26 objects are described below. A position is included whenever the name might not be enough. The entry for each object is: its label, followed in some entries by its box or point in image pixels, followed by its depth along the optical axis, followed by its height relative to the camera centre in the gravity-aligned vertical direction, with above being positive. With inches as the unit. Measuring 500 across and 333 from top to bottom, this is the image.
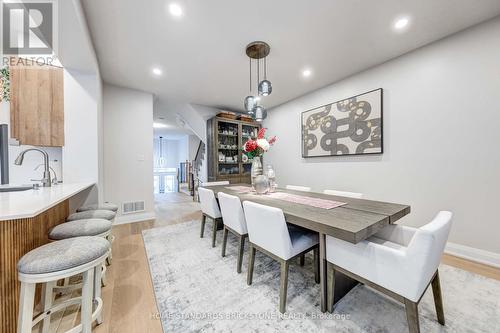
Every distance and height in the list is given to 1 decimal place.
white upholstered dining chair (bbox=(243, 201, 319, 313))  51.7 -23.5
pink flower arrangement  86.0 +9.6
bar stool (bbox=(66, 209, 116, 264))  65.4 -17.4
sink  63.3 -6.9
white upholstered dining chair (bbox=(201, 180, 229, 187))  132.1 -12.4
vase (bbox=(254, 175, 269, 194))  89.1 -8.8
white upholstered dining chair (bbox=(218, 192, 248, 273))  70.1 -20.4
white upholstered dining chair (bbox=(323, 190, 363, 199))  81.7 -13.3
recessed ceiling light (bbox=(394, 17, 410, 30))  72.9 +58.2
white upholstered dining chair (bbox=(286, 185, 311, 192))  102.3 -13.2
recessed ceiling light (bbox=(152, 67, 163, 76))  108.8 +58.5
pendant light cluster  86.1 +38.1
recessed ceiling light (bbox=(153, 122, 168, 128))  248.7 +58.7
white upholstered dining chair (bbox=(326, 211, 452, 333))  36.0 -22.7
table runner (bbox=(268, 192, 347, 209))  63.0 -13.6
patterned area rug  47.3 -41.4
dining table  41.7 -13.9
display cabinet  165.8 +16.8
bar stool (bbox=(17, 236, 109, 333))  33.4 -19.1
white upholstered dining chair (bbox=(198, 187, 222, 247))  91.6 -20.5
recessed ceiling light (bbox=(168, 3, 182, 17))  65.7 +58.3
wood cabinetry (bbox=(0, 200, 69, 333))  38.0 -20.6
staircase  216.2 -7.0
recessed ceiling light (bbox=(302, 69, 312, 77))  112.6 +59.0
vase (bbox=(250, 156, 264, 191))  93.2 -0.9
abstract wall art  105.7 +25.3
